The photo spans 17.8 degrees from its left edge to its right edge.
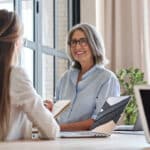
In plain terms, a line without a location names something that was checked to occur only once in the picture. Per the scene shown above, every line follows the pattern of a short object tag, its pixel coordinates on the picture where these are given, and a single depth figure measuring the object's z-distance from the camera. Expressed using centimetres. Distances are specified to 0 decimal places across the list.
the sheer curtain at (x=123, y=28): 608
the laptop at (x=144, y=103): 143
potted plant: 574
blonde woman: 176
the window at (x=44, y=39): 459
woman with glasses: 297
